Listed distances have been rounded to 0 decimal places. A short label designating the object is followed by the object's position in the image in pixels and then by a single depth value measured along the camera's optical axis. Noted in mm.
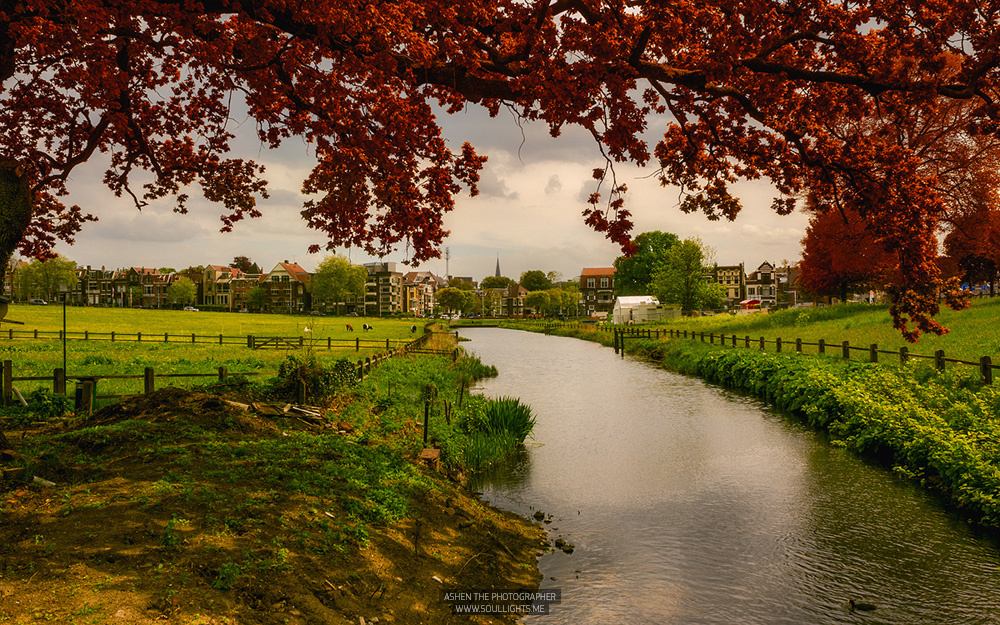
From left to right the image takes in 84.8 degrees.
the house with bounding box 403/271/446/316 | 136125
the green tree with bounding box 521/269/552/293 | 172612
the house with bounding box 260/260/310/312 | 120938
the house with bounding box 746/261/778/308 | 117875
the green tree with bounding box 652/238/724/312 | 69938
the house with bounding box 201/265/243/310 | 127688
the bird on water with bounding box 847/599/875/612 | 7004
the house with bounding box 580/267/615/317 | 128375
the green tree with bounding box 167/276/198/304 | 120225
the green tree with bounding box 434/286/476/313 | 119812
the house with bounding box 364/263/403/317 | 126188
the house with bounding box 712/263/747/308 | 116562
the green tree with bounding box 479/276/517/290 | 188000
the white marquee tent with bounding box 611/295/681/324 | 75562
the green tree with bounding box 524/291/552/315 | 128462
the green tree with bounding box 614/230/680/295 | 92562
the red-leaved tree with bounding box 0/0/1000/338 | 7078
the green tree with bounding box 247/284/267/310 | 119500
